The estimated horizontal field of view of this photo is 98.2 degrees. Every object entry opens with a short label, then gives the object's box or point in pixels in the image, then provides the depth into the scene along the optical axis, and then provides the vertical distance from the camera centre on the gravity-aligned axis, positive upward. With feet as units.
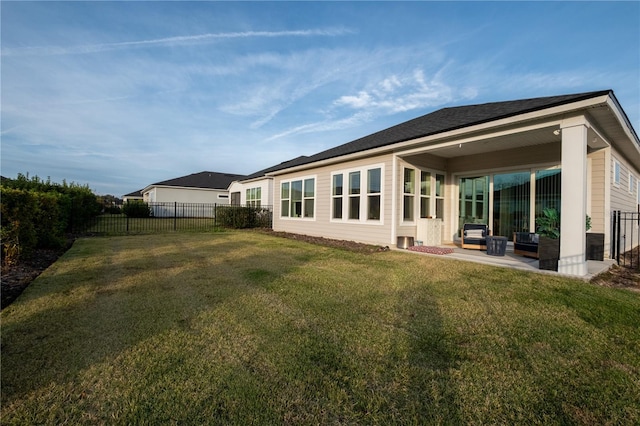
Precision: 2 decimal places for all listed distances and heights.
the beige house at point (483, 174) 17.04 +3.99
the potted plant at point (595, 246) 21.58 -2.47
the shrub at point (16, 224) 17.87 -1.04
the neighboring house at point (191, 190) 89.30 +6.80
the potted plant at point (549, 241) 17.97 -1.81
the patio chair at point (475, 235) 27.58 -2.29
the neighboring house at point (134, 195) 159.22 +8.78
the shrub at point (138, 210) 76.88 +0.02
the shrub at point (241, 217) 54.03 -1.19
